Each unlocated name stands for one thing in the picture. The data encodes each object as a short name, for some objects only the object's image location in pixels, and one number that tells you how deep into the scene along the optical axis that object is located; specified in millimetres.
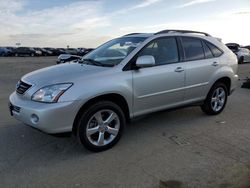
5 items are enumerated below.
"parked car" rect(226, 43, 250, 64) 16796
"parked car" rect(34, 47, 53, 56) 37302
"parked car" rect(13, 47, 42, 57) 34813
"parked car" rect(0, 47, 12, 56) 33681
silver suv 2949
